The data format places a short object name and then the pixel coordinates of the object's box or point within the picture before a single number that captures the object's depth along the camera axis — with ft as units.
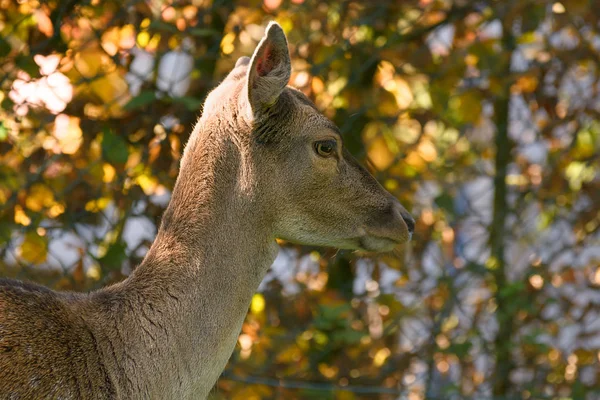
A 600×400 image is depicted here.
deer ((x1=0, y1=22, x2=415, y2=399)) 17.95
